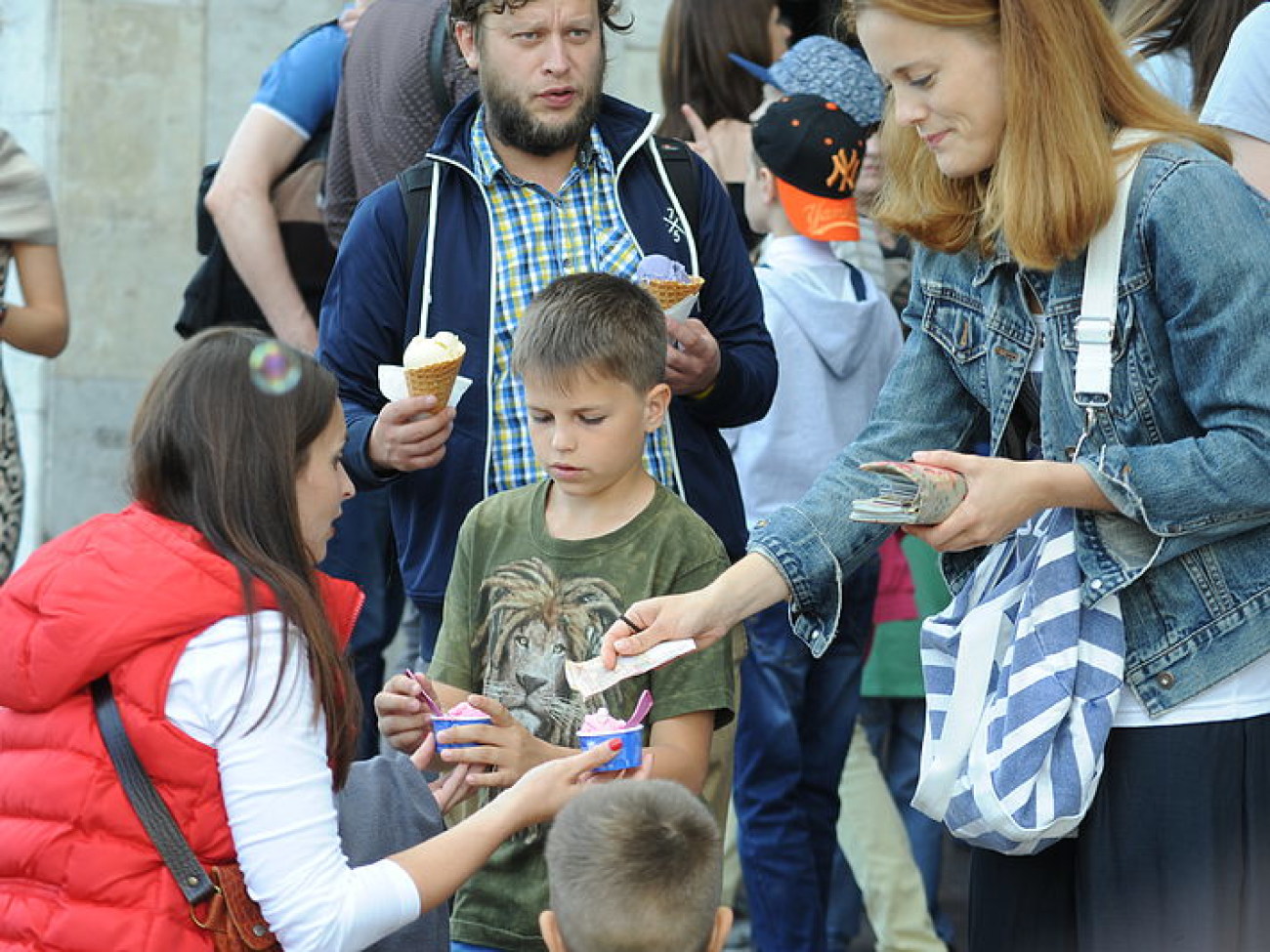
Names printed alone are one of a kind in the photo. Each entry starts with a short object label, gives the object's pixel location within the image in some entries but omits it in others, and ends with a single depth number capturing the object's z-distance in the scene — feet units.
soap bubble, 9.55
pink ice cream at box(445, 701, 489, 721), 10.09
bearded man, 12.94
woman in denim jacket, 8.81
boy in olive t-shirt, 11.07
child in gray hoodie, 16.07
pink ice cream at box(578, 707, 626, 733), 10.01
